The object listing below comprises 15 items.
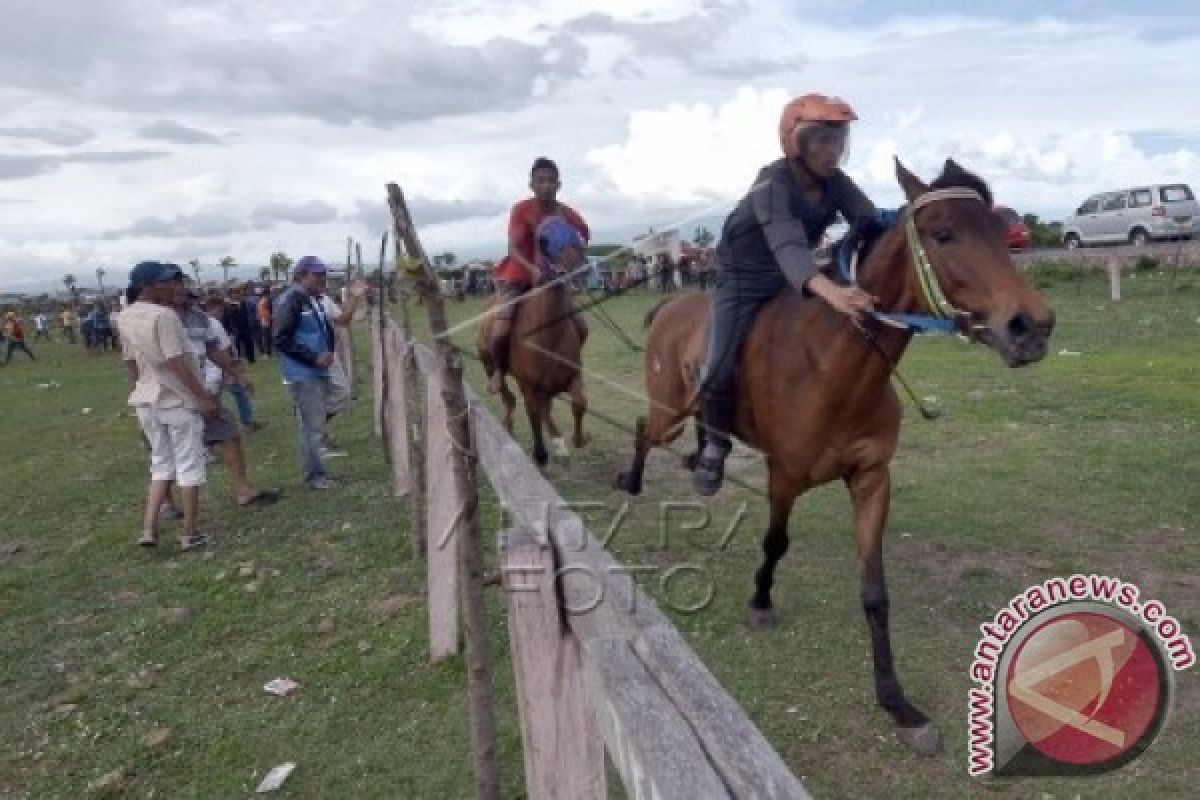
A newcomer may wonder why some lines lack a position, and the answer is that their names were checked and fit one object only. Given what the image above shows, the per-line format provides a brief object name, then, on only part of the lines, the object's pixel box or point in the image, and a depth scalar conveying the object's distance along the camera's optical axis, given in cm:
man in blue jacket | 816
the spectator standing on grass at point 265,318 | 2055
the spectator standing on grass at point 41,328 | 4119
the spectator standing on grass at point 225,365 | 809
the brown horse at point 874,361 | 345
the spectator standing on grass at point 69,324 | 3791
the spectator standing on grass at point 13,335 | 2941
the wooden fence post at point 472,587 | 332
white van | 2580
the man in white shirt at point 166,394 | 676
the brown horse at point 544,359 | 827
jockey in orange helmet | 409
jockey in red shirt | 810
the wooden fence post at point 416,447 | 574
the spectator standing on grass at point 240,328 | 2164
